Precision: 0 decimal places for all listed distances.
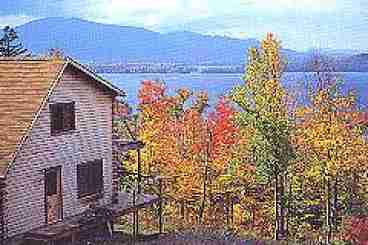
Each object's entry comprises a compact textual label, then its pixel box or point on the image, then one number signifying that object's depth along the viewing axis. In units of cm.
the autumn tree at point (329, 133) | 3925
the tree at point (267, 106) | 3709
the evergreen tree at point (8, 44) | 6391
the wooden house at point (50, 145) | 2684
